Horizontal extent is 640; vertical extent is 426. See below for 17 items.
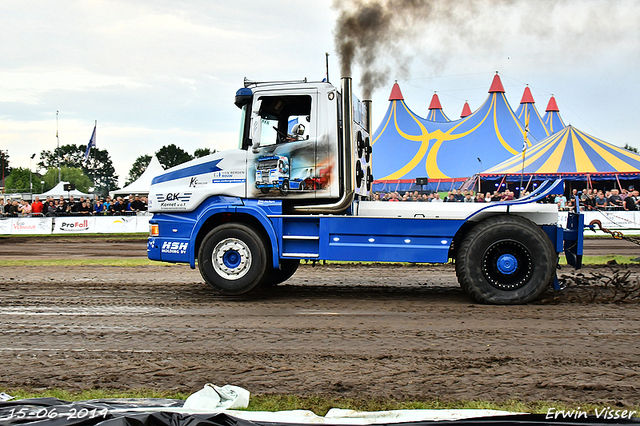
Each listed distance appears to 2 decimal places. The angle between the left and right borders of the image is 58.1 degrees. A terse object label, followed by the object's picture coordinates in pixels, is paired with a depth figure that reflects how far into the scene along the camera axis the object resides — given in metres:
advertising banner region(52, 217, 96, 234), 26.56
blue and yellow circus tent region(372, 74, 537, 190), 32.03
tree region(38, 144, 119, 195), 157.25
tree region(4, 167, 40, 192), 109.56
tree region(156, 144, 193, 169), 140.00
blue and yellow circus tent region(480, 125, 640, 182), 25.97
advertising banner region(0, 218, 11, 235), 27.11
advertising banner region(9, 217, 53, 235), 26.61
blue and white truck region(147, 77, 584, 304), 7.72
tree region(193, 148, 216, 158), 113.25
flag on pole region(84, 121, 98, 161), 48.91
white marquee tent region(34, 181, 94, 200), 55.62
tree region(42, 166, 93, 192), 125.44
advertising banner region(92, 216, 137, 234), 26.41
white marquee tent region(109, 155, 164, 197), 43.25
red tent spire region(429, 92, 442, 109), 42.78
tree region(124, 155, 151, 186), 136.00
